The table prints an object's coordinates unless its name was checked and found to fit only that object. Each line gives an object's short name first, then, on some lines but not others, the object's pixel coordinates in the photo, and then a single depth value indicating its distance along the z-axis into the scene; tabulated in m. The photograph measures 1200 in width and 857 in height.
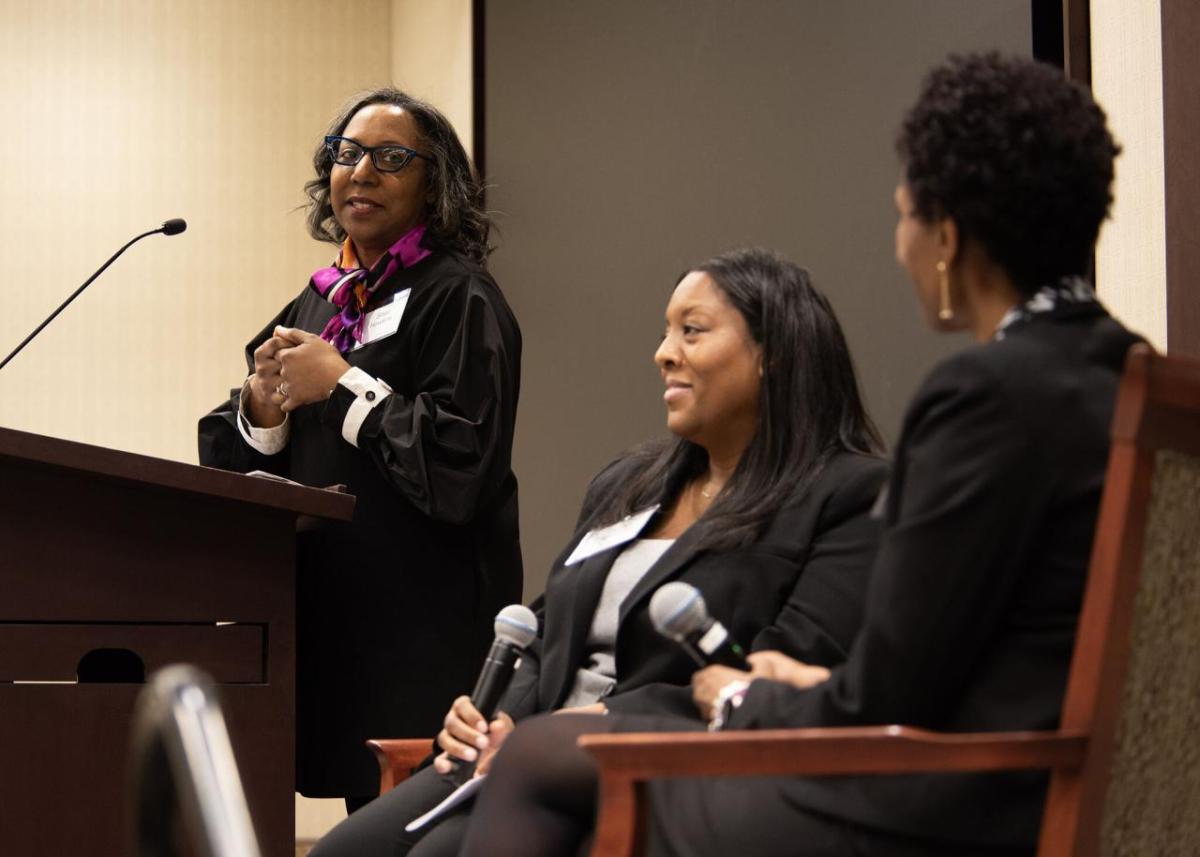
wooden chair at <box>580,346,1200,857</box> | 2.94
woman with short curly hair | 3.05
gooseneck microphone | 6.64
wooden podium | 5.14
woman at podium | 6.14
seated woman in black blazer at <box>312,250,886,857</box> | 4.39
